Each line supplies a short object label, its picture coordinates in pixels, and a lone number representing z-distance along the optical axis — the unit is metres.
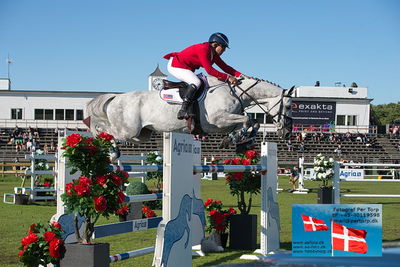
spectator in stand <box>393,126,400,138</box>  42.38
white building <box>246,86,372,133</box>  44.84
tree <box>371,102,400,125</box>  74.19
